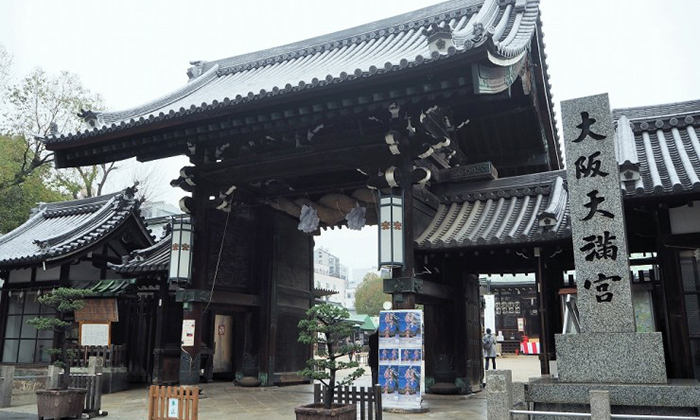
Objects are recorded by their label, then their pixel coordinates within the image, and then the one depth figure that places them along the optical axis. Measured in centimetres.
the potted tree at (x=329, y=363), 791
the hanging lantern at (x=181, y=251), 1241
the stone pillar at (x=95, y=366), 1073
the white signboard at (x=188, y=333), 1216
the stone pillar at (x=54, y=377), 1070
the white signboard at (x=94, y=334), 1440
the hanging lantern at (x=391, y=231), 1047
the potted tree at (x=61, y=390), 983
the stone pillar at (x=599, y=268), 712
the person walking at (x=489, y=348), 2009
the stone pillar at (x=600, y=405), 542
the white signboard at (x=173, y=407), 846
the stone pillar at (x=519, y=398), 646
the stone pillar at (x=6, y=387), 1184
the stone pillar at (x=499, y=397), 605
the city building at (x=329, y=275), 8469
